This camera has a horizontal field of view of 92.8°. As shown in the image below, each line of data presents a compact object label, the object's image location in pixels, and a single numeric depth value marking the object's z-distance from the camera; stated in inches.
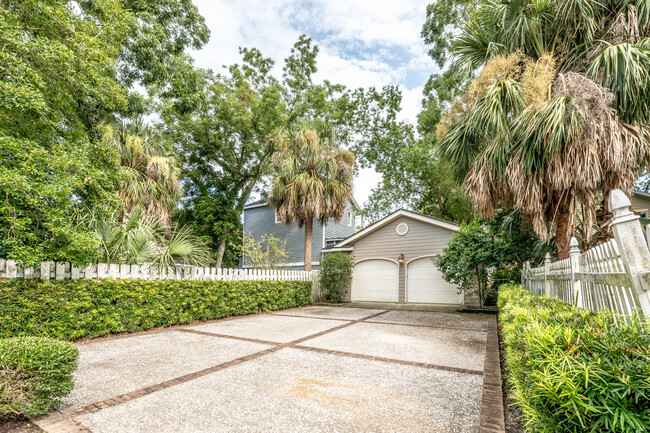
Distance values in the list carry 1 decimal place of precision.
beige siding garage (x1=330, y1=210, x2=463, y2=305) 456.8
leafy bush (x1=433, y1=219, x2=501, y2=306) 333.4
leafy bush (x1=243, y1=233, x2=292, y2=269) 436.8
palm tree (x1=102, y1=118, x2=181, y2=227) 370.9
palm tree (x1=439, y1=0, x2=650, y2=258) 177.9
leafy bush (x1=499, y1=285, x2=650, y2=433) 39.4
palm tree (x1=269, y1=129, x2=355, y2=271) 473.1
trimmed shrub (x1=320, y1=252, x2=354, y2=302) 482.3
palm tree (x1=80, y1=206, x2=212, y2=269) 229.5
